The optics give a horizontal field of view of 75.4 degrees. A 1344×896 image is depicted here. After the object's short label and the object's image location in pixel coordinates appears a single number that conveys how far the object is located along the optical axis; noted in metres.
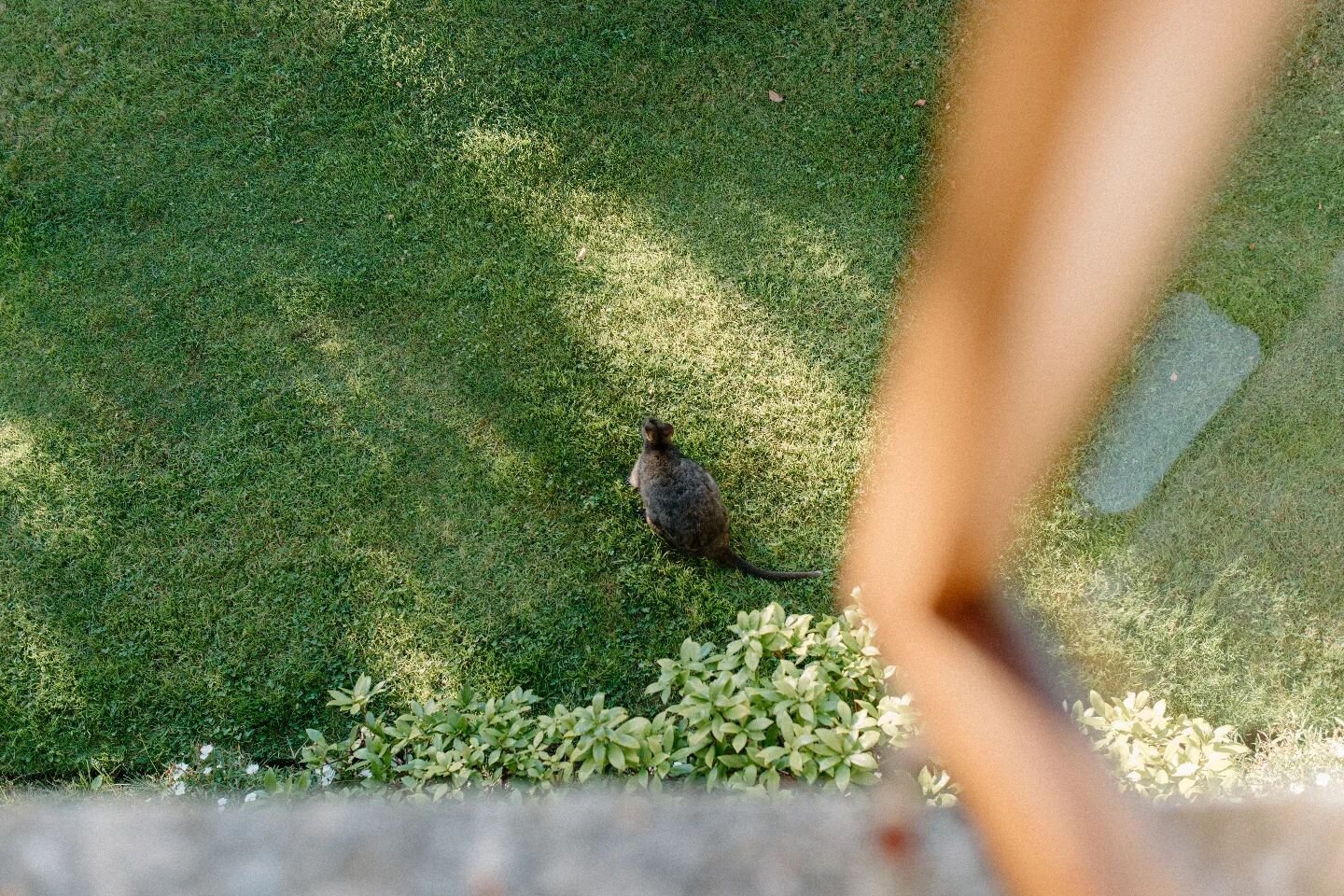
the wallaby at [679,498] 3.79
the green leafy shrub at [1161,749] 2.82
